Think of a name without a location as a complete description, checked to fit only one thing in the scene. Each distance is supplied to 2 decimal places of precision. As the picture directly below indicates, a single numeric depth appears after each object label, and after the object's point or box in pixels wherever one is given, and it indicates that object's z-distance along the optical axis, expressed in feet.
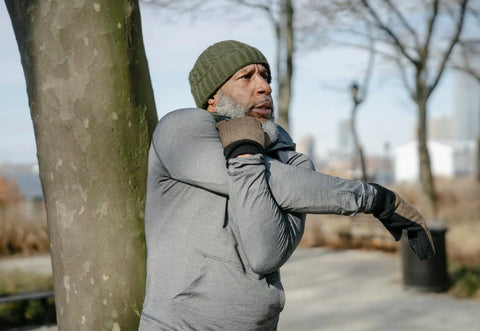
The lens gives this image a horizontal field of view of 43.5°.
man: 5.65
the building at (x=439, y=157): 294.66
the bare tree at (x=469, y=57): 61.57
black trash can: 26.27
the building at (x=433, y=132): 629.10
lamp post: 47.82
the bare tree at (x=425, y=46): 43.45
